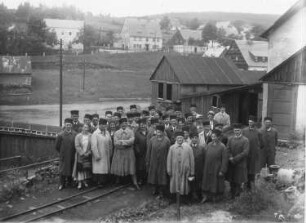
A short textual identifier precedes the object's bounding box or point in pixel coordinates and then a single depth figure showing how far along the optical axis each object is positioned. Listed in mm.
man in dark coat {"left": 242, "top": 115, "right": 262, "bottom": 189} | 9852
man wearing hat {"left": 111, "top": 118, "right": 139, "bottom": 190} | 10289
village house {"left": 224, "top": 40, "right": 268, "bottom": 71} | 56344
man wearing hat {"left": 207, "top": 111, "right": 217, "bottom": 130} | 12278
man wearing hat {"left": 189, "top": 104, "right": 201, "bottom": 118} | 13136
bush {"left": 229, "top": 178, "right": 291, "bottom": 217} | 8430
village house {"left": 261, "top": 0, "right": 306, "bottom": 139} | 16703
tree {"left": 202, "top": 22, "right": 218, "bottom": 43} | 99800
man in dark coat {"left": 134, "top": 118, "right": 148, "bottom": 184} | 10633
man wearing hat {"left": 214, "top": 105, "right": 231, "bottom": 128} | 13492
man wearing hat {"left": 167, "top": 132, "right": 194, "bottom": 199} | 9109
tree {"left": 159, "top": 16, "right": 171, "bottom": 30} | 143500
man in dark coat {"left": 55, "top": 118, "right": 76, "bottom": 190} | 10430
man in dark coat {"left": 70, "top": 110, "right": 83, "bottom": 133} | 11027
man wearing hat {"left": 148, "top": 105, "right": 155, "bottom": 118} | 12189
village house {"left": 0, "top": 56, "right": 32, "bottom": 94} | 45719
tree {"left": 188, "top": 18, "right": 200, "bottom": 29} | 150250
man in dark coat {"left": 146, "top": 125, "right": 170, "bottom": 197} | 9703
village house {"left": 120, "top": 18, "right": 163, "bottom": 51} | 96188
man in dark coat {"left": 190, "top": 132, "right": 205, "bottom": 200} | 9414
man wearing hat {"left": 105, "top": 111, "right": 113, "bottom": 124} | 11212
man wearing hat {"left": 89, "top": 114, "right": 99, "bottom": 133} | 11047
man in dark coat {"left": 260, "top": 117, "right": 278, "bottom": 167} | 11203
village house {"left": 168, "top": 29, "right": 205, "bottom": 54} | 95562
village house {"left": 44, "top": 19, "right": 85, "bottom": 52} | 69869
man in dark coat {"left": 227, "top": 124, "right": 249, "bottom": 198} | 9258
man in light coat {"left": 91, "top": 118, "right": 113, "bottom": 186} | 10312
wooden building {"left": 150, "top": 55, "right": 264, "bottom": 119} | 24920
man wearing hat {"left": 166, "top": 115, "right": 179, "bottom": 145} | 10546
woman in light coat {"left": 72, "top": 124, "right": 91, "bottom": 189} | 10273
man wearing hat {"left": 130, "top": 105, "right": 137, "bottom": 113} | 12558
